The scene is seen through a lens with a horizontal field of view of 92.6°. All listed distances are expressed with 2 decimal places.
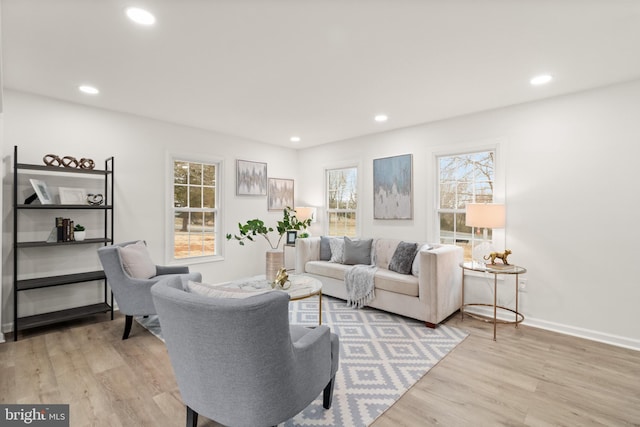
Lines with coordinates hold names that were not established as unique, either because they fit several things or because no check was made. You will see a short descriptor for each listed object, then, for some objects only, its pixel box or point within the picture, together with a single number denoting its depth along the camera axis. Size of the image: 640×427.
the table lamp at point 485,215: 3.30
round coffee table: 2.77
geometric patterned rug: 1.94
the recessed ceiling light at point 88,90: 3.15
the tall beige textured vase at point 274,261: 4.00
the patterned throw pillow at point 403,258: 3.81
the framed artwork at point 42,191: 3.16
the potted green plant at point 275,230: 4.50
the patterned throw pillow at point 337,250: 4.56
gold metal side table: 3.14
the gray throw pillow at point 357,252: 4.40
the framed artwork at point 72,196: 3.41
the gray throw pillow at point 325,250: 4.85
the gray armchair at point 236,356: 1.28
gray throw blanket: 3.82
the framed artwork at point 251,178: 5.20
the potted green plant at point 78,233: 3.39
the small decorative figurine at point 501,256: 3.32
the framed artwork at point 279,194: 5.71
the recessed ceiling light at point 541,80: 2.81
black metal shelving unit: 3.01
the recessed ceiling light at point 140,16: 1.93
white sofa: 3.30
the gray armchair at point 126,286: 2.94
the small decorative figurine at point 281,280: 2.94
